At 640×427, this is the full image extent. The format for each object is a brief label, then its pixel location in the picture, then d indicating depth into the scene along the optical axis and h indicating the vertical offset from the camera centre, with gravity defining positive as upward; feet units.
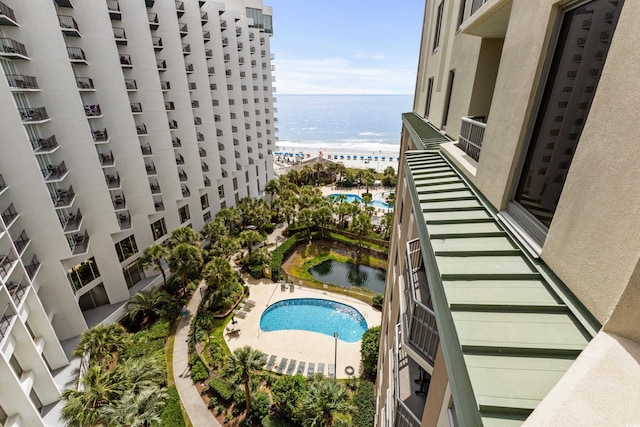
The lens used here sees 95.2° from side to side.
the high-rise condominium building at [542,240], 8.47 -6.46
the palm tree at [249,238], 128.06 -58.16
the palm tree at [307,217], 148.97 -58.35
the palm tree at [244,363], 64.95 -55.69
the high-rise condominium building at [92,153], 63.82 -16.98
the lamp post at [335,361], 81.81 -72.92
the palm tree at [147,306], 92.99 -63.16
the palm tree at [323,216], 147.04 -56.53
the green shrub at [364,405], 66.13 -68.35
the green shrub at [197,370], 78.18 -69.76
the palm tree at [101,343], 71.10 -57.19
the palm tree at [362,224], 140.26 -58.46
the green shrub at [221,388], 73.08 -69.48
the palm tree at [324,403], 58.70 -58.18
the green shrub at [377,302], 107.14 -70.33
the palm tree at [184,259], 98.58 -51.82
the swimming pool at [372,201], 209.87 -73.41
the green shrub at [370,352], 79.36 -65.58
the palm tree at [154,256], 99.76 -51.25
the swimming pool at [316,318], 101.30 -75.29
